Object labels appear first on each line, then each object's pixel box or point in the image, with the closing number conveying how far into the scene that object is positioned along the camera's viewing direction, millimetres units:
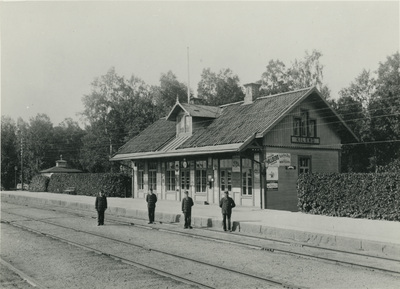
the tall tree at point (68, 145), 82938
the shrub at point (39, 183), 51281
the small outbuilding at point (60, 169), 58941
